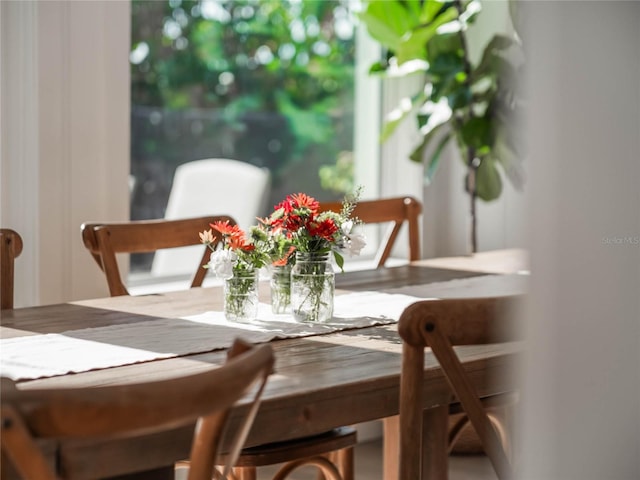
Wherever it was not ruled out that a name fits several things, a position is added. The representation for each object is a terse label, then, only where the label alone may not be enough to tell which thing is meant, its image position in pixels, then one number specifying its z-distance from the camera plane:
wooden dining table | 2.25
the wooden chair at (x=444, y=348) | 2.26
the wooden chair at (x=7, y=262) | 3.05
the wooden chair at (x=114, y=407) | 1.80
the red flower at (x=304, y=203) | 2.83
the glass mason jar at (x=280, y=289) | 2.89
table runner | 2.53
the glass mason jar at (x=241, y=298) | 2.85
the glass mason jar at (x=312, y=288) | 2.82
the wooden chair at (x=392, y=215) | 3.71
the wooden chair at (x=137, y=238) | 3.21
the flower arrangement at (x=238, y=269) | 2.82
